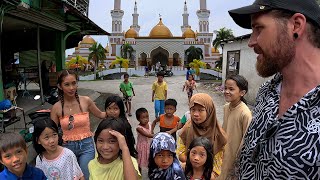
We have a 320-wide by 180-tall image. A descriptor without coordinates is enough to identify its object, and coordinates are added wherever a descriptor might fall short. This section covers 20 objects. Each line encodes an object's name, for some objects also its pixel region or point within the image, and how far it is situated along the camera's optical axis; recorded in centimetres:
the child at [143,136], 309
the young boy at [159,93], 544
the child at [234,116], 210
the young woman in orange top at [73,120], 233
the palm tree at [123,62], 2865
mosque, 3269
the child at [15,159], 171
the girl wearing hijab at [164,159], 185
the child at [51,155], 200
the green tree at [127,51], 3359
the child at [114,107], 267
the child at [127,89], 648
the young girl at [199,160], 194
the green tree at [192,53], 3400
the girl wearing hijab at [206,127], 207
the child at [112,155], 165
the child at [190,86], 809
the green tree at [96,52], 2944
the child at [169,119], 330
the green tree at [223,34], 3154
